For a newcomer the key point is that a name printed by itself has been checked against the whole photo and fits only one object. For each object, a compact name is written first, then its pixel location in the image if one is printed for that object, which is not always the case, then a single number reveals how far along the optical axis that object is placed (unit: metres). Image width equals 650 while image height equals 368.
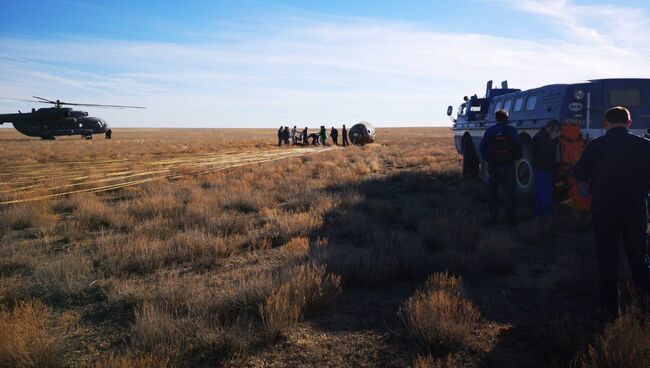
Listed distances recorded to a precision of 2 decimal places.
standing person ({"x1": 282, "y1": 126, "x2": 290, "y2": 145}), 43.16
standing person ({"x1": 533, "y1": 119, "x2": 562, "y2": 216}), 8.09
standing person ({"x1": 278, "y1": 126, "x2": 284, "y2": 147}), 43.09
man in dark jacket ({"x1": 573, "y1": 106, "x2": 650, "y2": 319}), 4.04
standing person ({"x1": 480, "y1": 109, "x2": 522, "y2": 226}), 8.33
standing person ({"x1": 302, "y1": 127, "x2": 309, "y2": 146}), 42.60
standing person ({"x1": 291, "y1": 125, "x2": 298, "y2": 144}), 45.15
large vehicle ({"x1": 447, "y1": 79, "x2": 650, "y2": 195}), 8.77
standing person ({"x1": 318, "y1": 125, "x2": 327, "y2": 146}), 39.91
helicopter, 45.00
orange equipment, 8.03
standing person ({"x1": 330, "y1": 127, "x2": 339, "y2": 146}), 40.74
